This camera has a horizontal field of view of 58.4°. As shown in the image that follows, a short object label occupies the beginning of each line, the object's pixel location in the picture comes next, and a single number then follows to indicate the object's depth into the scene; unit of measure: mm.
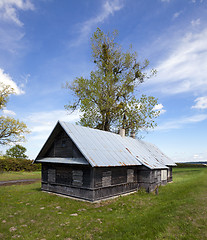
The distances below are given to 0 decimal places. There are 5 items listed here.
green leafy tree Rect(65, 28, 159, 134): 31031
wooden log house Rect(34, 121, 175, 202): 14173
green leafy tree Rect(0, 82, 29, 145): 33375
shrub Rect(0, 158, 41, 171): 36188
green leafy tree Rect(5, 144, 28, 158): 50438
